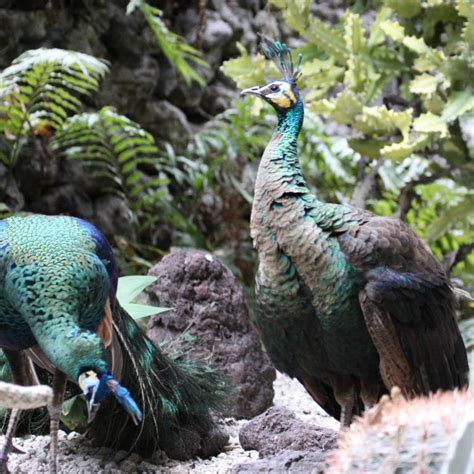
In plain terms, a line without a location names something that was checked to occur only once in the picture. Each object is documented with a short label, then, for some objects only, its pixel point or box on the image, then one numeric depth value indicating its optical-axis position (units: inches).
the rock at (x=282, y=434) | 199.0
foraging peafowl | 153.6
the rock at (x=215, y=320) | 261.3
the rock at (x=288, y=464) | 169.8
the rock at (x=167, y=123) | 461.7
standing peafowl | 180.7
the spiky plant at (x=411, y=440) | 95.7
